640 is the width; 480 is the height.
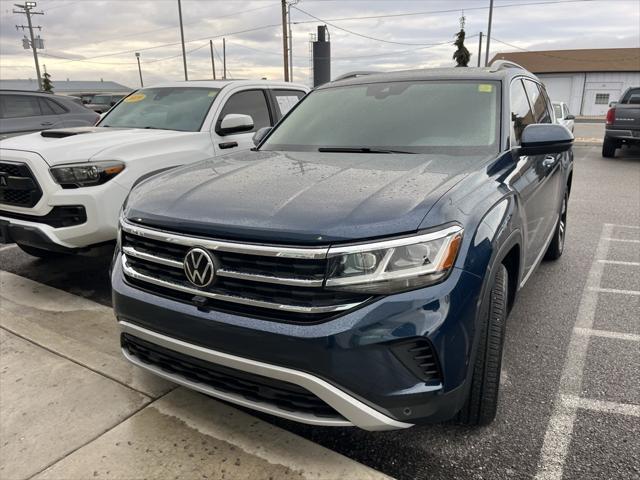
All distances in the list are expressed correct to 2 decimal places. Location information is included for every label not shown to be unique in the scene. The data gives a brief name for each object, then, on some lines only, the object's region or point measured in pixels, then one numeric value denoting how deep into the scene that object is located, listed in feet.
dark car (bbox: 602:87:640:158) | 41.09
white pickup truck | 12.69
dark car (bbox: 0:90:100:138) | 26.61
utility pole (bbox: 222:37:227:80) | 202.90
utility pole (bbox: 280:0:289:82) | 85.92
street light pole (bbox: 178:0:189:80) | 106.01
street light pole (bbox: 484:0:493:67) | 83.87
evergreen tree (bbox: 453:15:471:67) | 144.69
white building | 169.37
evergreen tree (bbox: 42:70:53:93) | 196.60
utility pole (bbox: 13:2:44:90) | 140.36
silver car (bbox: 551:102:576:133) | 50.17
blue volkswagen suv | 6.21
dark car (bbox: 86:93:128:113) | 81.59
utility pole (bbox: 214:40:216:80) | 177.36
